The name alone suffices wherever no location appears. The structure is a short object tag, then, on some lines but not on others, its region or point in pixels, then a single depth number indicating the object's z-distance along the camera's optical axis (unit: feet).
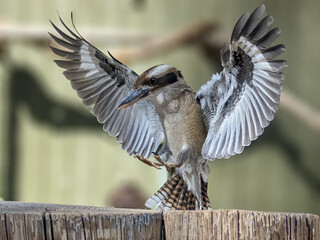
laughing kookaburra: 16.80
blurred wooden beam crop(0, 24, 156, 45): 35.17
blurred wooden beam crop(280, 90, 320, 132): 35.01
